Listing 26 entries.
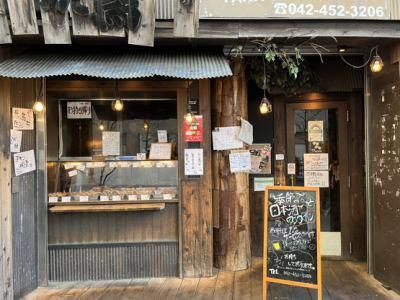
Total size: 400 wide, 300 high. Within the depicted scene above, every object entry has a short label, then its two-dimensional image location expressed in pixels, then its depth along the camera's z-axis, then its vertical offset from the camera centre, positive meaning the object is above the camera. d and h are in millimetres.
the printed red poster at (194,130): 5133 +270
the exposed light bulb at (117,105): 5008 +611
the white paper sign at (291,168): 6051 -315
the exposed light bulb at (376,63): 4531 +1017
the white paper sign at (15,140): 4496 +145
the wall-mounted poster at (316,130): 6020 +292
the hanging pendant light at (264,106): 5109 +583
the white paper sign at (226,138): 5438 +166
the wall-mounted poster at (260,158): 6078 -143
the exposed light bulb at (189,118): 5008 +426
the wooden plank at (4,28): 4020 +1325
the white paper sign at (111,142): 5402 +121
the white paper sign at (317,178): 6000 -469
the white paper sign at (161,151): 5387 -8
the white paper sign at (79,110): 5379 +589
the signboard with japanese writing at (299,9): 4203 +1555
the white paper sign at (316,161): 5996 -200
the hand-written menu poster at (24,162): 4574 -127
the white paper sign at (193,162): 5145 -163
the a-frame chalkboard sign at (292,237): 4141 -981
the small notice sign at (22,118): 4570 +420
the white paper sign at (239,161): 5469 -166
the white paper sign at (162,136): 5410 +205
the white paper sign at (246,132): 5461 +250
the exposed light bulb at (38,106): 4738 +579
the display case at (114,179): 5270 -399
